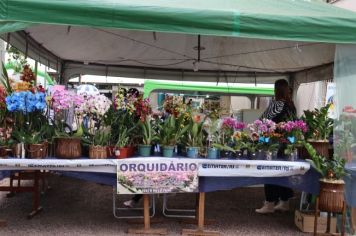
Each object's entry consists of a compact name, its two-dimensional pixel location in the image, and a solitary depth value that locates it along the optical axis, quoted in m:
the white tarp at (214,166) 3.68
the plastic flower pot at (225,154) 4.07
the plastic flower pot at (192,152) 3.97
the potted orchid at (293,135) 4.10
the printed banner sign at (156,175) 3.80
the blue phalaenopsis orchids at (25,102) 3.69
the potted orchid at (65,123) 3.77
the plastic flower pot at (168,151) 3.94
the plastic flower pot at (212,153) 3.97
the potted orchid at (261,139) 4.07
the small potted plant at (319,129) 4.21
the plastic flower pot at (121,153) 3.85
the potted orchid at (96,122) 3.84
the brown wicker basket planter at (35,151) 3.70
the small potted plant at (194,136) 3.98
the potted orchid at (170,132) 3.95
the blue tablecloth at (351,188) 3.92
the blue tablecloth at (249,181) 3.91
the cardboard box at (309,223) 4.12
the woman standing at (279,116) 4.90
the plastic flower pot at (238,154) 4.07
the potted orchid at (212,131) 4.08
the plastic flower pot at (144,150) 3.96
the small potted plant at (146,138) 3.97
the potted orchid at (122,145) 3.86
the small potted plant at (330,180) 3.68
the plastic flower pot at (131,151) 3.95
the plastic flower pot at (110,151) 3.88
